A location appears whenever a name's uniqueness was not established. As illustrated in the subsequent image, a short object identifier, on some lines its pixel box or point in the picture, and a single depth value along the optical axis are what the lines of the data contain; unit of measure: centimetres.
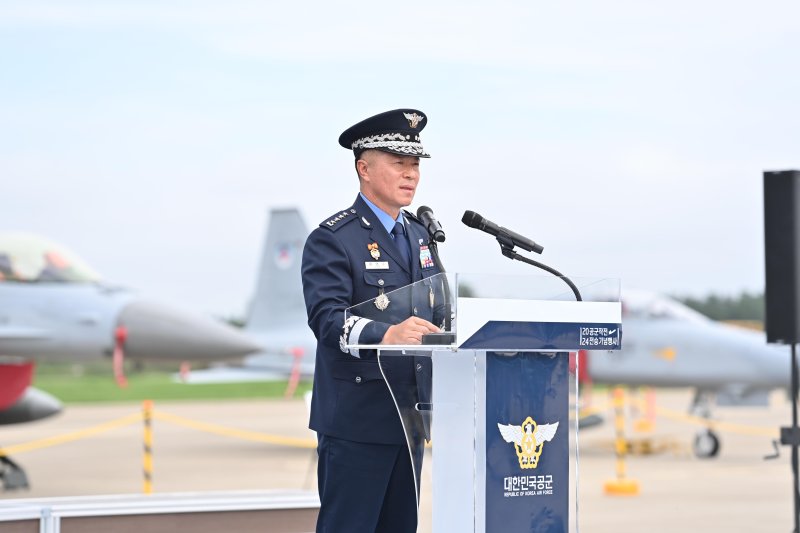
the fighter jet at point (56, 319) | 2502
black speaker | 1321
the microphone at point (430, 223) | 700
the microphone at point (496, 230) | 651
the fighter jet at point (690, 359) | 3097
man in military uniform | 697
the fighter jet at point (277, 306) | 3769
